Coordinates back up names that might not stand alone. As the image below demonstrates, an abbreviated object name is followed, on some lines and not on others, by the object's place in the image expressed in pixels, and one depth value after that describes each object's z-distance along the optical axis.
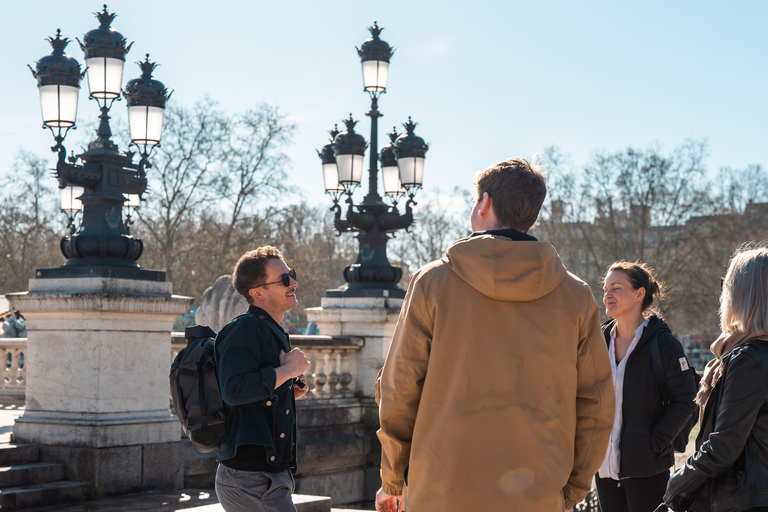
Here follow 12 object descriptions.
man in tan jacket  2.88
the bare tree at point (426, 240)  53.31
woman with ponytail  4.90
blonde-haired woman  3.46
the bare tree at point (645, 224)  44.84
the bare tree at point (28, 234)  37.62
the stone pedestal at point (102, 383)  7.88
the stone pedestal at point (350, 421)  10.68
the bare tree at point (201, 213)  36.38
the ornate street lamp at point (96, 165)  8.37
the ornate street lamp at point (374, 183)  11.74
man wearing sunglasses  3.78
